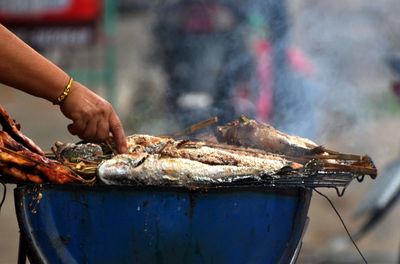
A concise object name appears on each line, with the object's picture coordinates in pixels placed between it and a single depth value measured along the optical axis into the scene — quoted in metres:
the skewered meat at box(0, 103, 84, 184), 6.18
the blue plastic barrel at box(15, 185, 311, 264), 6.11
